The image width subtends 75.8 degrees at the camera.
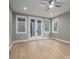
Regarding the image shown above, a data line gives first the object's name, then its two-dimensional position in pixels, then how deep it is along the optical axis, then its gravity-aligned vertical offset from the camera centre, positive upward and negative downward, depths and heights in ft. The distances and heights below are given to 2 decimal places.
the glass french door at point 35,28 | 18.16 +0.24
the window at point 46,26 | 21.23 +1.08
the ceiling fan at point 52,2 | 8.81 +4.64
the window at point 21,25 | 15.68 +1.23
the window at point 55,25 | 19.22 +1.34
